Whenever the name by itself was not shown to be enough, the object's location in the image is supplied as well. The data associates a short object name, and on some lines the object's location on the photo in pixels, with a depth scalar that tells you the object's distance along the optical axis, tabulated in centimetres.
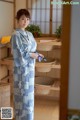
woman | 242
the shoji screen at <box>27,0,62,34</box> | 467
